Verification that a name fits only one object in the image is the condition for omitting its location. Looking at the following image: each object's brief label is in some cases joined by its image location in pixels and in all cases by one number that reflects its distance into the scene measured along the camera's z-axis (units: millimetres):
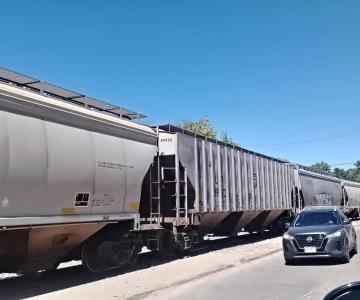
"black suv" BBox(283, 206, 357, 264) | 12914
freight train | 9344
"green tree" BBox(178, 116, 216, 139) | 61688
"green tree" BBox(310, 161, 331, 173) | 150000
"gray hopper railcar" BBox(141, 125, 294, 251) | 15195
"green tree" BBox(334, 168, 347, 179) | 149750
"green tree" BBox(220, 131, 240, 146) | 66562
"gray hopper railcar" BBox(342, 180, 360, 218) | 44719
